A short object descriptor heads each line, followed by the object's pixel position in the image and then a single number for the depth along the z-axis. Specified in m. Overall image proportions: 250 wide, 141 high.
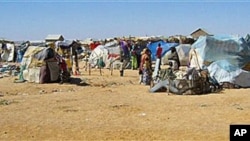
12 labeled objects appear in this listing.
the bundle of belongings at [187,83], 16.77
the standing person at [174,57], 22.90
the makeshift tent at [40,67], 21.19
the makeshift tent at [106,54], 33.50
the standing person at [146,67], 20.03
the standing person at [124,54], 31.89
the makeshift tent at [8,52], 44.41
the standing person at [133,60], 30.71
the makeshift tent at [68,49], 28.05
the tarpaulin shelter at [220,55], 19.38
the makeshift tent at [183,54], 33.47
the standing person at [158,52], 23.69
